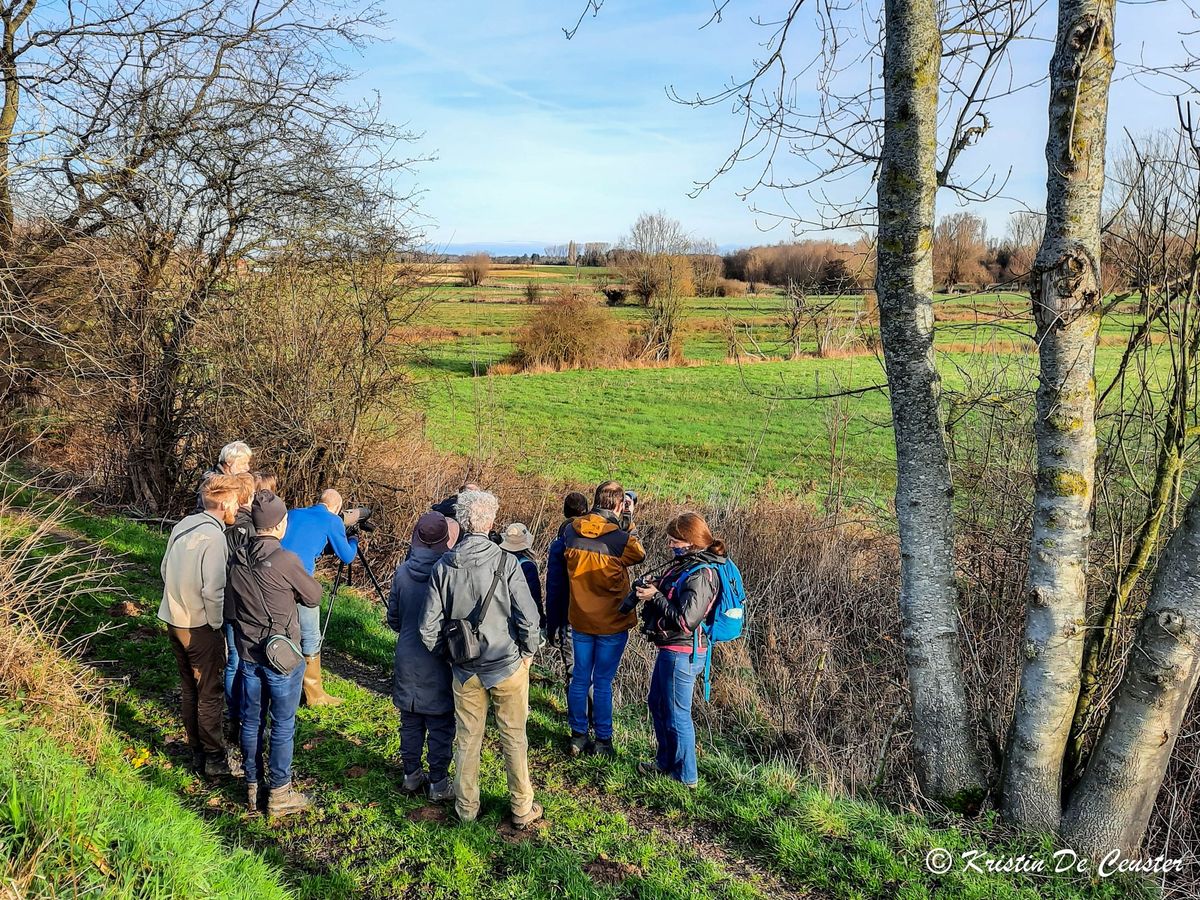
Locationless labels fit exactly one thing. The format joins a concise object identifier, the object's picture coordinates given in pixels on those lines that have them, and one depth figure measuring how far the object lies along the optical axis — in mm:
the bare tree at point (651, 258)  36781
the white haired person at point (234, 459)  5484
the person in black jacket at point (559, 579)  5324
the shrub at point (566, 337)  32000
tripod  6732
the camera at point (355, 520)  6044
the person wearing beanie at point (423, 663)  4496
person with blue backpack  4723
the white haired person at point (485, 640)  4160
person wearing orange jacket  5113
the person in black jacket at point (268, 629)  4207
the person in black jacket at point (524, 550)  4773
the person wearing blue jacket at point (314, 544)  5309
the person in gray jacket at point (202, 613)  4445
